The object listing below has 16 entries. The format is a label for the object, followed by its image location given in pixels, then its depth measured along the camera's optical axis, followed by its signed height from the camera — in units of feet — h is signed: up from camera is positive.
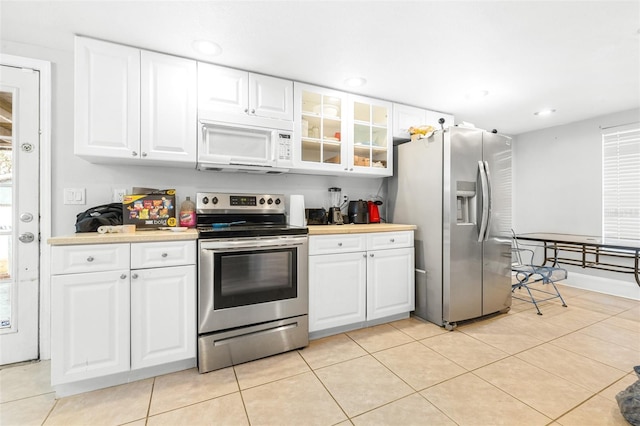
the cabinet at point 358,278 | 7.66 -1.96
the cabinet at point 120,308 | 5.27 -1.96
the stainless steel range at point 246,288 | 6.25 -1.85
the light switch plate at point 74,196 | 7.03 +0.40
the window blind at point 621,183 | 11.14 +1.29
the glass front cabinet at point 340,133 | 8.69 +2.72
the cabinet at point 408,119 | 10.22 +3.64
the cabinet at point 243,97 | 7.39 +3.25
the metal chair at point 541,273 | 10.23 -2.27
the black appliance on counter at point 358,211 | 9.88 +0.06
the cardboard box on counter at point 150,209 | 7.00 +0.06
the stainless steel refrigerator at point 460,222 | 8.50 -0.27
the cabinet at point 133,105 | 6.33 +2.59
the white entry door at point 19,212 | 6.61 -0.03
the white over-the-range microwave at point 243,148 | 7.40 +1.82
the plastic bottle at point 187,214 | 7.65 -0.06
